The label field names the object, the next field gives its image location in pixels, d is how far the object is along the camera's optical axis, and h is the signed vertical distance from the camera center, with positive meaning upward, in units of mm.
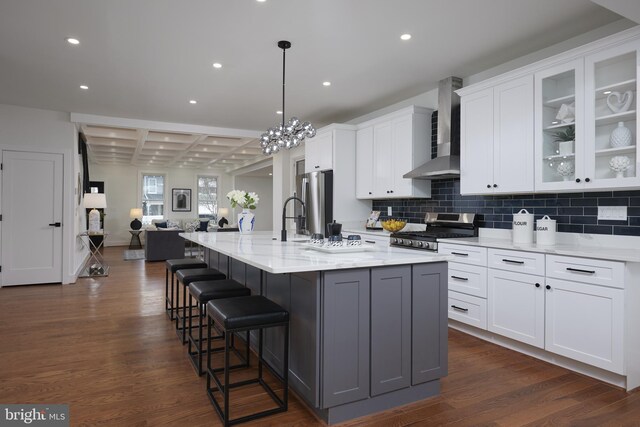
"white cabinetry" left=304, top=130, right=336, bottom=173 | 5828 +980
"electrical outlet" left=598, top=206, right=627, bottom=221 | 2975 +23
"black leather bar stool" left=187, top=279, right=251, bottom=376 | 2735 -566
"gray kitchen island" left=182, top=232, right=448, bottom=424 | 2057 -626
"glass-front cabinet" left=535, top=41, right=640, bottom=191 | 2734 +705
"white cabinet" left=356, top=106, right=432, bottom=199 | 4719 +804
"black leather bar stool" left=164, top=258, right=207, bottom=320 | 3959 -528
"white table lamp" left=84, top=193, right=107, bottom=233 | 7025 +147
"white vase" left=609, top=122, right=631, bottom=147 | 2732 +562
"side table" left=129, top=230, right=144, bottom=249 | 11622 -811
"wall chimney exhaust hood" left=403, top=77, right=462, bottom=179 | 4254 +962
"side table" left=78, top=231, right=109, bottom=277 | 6739 -1025
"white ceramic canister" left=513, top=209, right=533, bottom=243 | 3451 -111
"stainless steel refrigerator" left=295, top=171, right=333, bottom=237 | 5770 +208
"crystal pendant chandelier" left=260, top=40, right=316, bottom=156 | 3629 +761
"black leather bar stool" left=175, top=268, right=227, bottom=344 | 3332 -539
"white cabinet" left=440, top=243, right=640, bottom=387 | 2502 -637
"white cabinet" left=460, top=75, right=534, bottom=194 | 3354 +704
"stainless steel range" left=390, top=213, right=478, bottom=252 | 3922 -183
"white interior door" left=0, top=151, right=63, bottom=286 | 5684 -77
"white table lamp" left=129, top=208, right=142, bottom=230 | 11617 -111
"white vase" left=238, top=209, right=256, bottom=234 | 4238 -71
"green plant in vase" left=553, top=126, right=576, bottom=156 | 3078 +609
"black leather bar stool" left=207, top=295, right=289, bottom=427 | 2057 -588
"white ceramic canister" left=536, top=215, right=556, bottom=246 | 3232 -135
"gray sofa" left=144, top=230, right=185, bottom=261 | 8375 -686
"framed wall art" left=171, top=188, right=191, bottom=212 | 12961 +471
